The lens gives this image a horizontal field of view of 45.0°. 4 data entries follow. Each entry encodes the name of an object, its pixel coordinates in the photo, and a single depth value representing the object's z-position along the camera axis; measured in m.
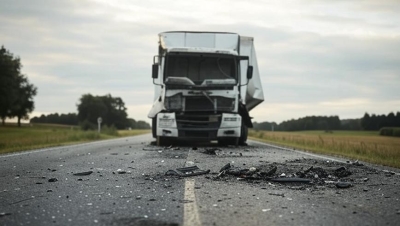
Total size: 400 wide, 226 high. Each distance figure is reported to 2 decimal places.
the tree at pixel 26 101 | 68.56
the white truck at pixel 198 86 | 16.16
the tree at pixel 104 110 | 137.00
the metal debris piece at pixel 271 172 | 7.06
